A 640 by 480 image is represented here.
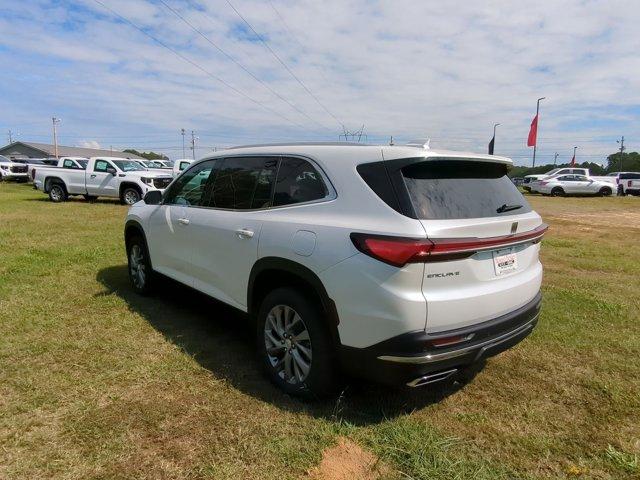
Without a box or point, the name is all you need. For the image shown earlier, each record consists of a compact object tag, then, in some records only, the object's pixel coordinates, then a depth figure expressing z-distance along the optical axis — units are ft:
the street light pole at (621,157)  246.39
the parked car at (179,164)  70.34
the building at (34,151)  257.14
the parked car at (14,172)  101.50
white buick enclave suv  8.68
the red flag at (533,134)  130.21
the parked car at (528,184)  104.65
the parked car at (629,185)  98.71
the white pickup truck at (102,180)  55.72
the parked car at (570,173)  95.25
